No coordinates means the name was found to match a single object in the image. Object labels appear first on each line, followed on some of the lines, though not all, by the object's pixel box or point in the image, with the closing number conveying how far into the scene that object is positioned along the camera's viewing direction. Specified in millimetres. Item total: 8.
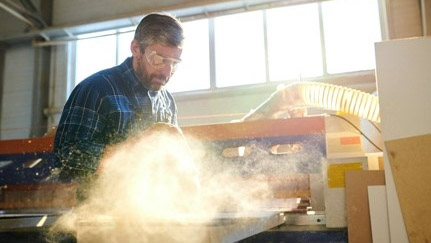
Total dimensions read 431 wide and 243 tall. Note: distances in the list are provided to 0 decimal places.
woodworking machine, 1531
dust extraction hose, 1618
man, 1316
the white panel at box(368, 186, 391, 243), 1316
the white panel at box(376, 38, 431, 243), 1300
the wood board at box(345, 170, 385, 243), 1361
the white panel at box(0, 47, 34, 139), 4609
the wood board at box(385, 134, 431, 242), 1241
